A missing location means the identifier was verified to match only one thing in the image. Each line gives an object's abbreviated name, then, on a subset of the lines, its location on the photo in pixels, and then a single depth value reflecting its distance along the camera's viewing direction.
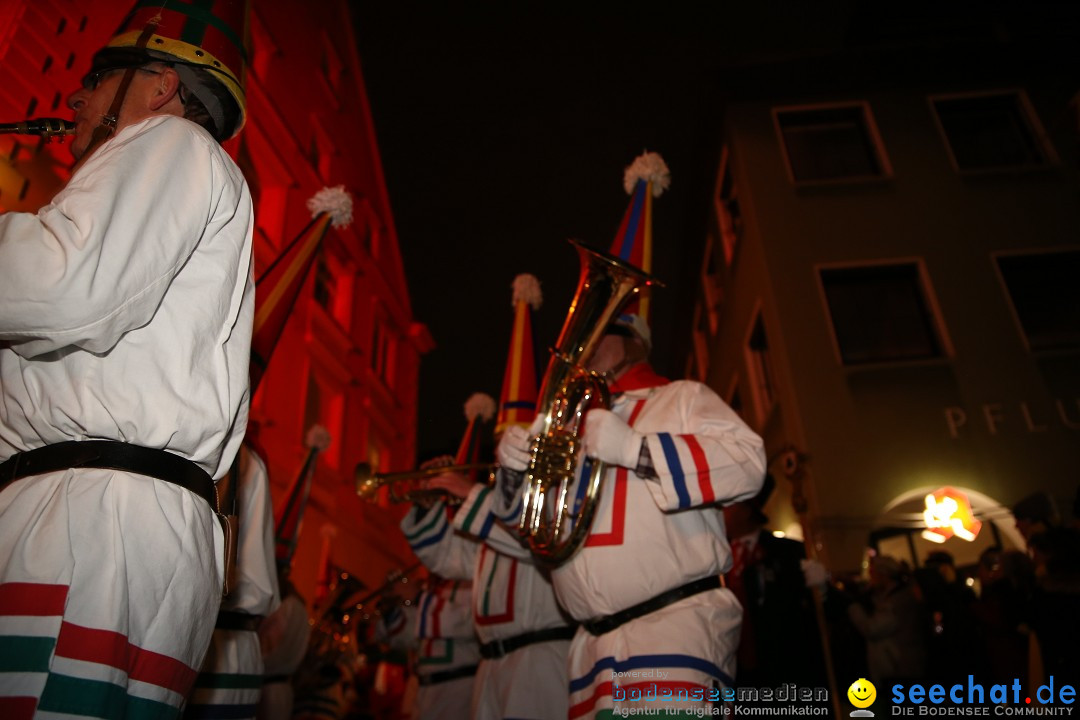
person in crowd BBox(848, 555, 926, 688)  5.86
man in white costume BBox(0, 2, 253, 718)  1.17
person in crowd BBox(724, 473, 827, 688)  4.43
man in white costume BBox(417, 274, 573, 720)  3.64
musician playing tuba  2.38
